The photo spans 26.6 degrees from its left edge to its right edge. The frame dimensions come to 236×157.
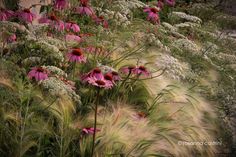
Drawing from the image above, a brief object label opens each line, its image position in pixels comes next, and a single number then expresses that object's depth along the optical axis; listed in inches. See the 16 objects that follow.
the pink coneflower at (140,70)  137.2
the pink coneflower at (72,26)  155.5
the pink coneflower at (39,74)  117.3
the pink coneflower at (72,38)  160.0
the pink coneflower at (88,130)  117.7
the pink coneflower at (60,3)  151.6
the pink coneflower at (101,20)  177.5
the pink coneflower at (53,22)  147.2
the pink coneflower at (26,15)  145.0
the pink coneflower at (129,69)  139.3
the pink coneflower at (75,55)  133.3
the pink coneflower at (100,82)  110.4
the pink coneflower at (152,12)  173.6
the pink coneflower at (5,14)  146.1
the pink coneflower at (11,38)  140.0
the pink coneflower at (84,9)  161.8
